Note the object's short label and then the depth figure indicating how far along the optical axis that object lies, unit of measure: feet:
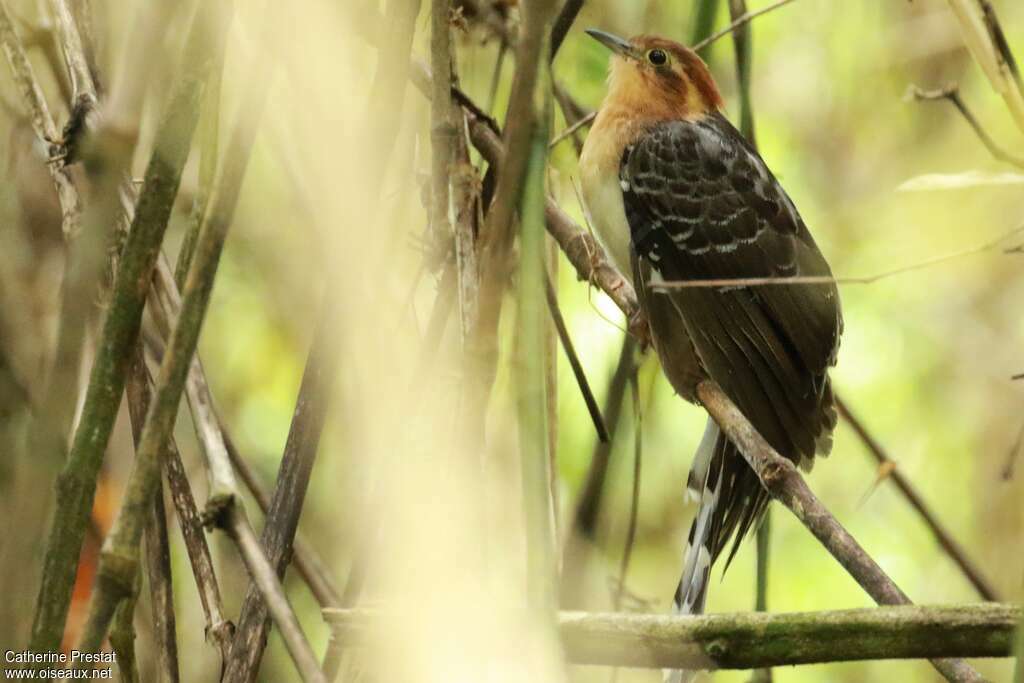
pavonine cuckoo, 21.75
